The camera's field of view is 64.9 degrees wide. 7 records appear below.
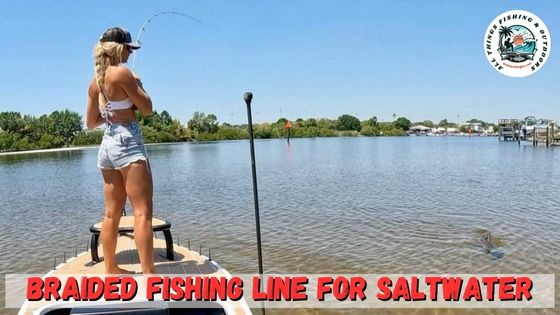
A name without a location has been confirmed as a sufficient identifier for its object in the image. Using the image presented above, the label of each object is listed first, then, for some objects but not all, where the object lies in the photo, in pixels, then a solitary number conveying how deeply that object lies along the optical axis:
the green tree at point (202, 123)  162.62
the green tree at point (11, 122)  101.81
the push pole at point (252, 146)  4.93
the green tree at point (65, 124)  115.81
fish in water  10.45
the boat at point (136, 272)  4.30
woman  4.57
